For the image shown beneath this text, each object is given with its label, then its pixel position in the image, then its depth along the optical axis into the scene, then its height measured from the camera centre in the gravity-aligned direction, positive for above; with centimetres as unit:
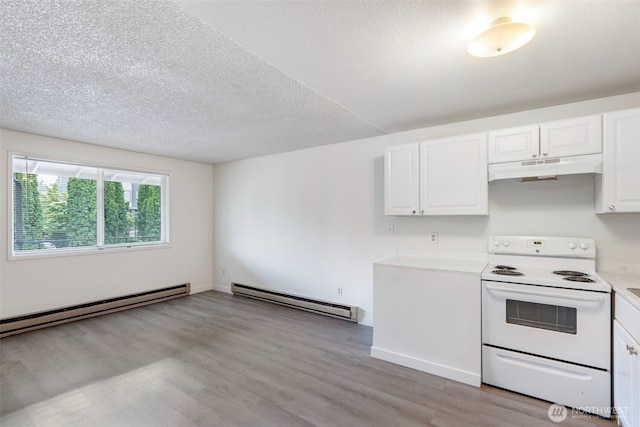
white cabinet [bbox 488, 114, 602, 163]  221 +62
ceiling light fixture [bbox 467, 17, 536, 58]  150 +96
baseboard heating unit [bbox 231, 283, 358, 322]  376 -130
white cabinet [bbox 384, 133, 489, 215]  267 +37
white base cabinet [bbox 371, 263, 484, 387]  240 -95
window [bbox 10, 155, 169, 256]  355 +9
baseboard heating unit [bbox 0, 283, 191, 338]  336 -131
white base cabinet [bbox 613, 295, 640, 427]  159 -90
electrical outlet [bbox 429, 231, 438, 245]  321 -26
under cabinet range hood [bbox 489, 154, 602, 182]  220 +39
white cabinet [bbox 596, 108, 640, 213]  207 +39
